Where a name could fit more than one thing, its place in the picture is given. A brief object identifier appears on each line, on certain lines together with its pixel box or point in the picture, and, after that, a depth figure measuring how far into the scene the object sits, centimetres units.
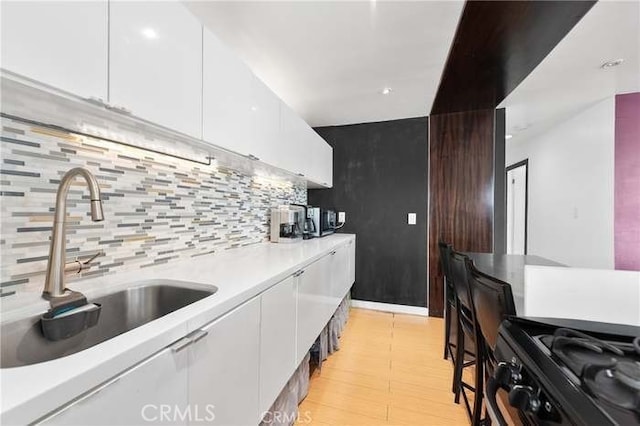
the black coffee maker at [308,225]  275
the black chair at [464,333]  137
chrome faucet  79
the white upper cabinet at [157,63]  90
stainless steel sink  74
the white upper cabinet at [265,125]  169
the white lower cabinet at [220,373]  56
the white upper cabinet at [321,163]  283
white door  489
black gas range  48
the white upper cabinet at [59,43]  66
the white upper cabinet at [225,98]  129
